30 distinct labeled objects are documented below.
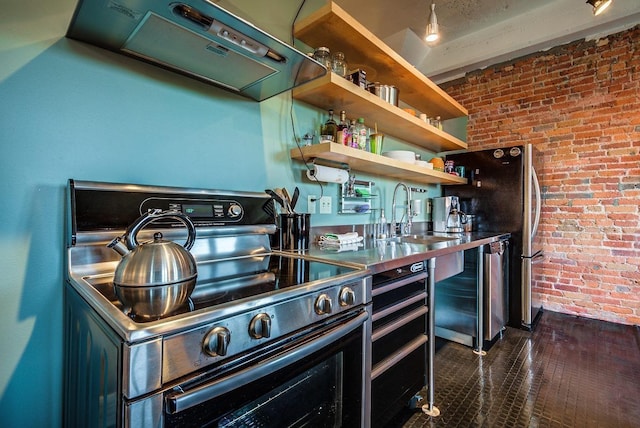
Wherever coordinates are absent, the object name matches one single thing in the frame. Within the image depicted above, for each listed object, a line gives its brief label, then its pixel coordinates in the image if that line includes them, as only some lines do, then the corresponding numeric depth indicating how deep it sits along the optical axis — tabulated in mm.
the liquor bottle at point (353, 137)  1896
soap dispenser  2412
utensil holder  1607
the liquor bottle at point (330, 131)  1876
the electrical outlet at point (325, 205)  1982
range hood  921
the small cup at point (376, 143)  2180
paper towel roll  1798
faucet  2561
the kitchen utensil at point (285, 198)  1624
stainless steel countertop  1261
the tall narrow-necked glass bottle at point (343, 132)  1848
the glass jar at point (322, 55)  1729
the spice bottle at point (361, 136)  1971
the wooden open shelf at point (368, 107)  1655
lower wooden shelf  1672
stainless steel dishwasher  2297
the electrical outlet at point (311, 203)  1920
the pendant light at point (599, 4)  1927
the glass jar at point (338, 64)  1789
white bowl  2271
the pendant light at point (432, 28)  1938
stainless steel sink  2230
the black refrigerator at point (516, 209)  2719
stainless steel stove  606
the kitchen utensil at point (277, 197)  1562
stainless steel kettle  745
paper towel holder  2023
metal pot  2027
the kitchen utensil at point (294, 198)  1688
